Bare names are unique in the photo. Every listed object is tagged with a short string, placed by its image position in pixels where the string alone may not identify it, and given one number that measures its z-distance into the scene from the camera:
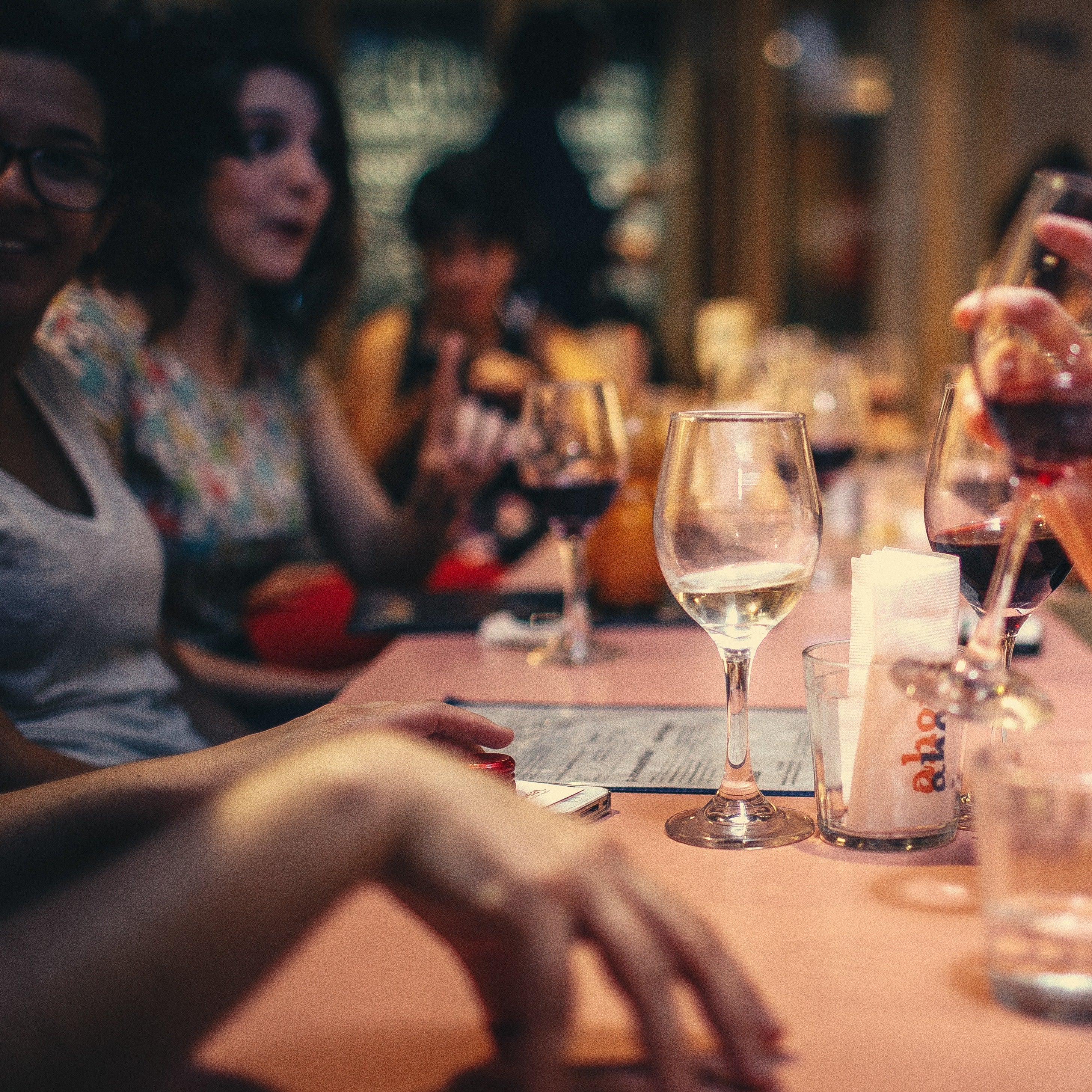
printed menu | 0.84
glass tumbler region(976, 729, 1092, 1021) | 0.48
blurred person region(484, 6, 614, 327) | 3.87
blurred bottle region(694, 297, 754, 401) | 3.04
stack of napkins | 0.68
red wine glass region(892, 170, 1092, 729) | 0.62
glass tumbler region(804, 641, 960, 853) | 0.70
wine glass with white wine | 0.75
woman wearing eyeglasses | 0.44
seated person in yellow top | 3.03
